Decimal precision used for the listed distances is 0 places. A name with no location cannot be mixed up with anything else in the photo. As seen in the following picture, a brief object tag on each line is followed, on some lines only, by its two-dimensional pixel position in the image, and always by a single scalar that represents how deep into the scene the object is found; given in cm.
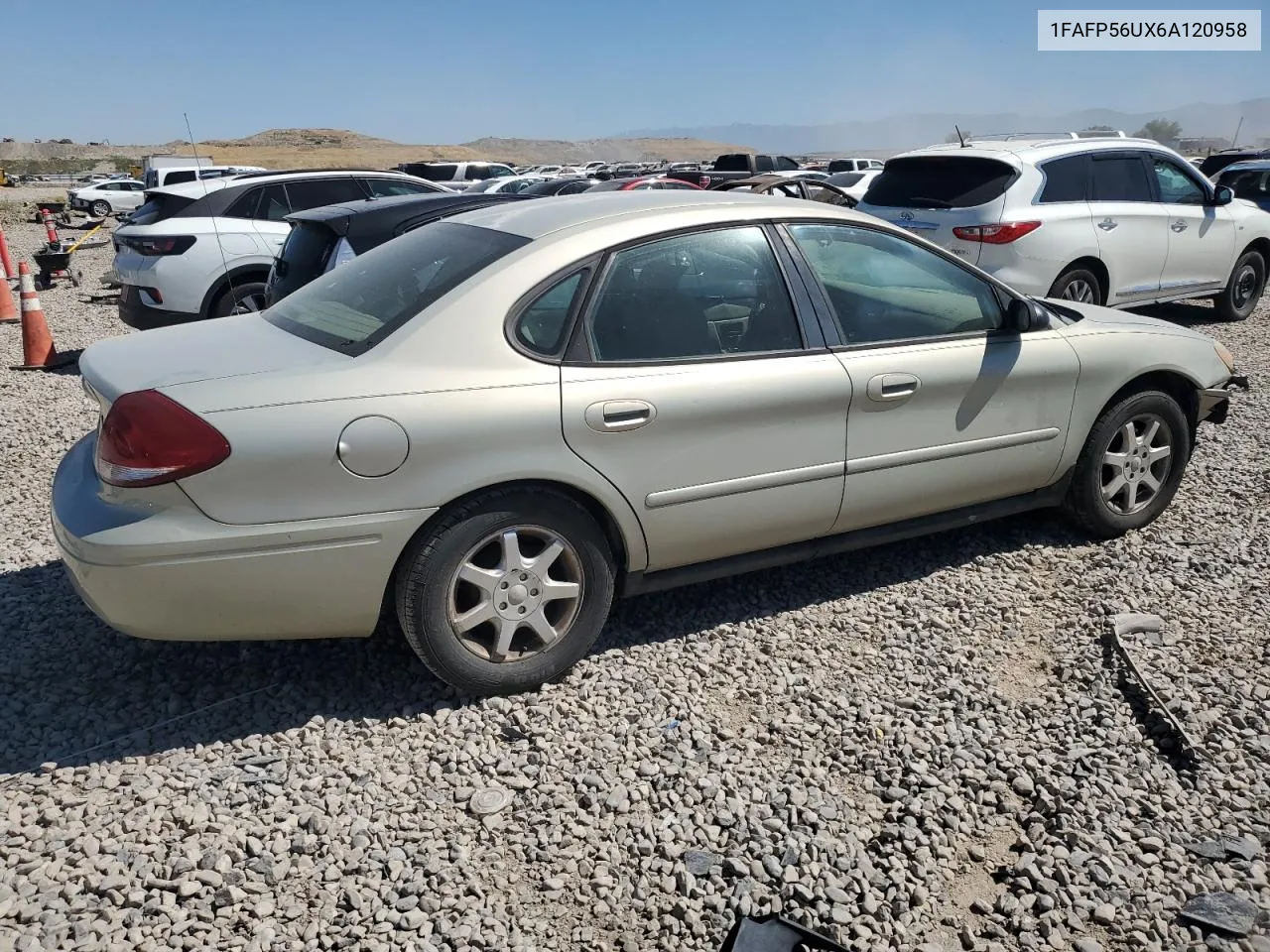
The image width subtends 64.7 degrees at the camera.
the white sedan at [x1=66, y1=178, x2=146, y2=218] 3381
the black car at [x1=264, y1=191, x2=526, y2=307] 613
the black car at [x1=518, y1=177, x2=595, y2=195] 1912
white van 2186
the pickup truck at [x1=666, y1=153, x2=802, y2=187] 1647
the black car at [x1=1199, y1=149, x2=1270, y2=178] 2112
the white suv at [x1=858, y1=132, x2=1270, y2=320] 784
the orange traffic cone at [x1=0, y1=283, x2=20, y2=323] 1132
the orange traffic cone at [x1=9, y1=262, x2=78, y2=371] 876
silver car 295
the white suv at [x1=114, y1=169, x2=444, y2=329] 850
